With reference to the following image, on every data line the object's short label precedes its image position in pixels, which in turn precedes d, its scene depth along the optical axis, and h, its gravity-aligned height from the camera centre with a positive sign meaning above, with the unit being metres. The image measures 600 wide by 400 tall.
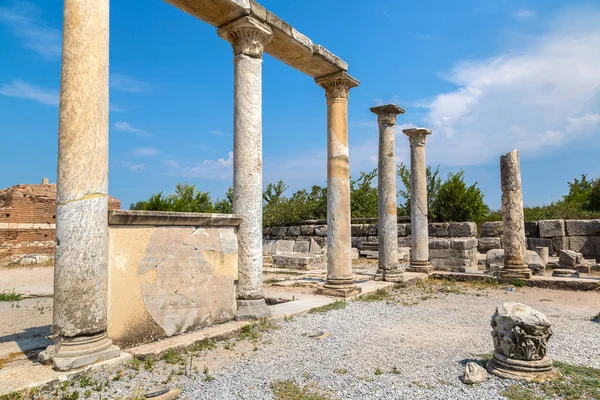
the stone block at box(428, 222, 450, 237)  16.54 -0.22
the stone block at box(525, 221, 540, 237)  16.75 -0.29
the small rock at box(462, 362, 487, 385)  3.84 -1.41
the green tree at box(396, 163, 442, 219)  23.87 +2.23
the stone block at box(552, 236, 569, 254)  15.91 -0.83
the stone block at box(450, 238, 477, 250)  13.23 -0.66
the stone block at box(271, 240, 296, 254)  18.64 -0.89
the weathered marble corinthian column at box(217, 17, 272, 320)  6.23 +1.15
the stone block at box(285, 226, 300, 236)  21.25 -0.25
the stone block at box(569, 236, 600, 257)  15.21 -0.88
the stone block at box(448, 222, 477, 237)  15.65 -0.22
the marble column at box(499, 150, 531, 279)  11.09 +0.20
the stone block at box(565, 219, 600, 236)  15.29 -0.22
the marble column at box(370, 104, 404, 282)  10.82 +0.95
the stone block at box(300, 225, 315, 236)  20.69 -0.21
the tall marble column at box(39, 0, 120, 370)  4.03 +0.30
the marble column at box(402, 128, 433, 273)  12.58 +0.67
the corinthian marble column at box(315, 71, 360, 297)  8.56 +0.58
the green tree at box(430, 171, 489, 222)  22.41 +1.08
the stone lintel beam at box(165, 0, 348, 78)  6.18 +3.25
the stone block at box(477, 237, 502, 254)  17.17 -0.85
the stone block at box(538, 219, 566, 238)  16.02 -0.25
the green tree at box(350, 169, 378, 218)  26.19 +1.65
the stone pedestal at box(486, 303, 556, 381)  3.94 -1.22
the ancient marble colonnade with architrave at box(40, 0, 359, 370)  4.06 +0.33
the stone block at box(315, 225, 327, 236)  20.02 -0.22
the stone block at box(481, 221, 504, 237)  17.19 -0.27
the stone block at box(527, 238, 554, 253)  16.22 -0.83
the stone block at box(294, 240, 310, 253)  18.28 -0.90
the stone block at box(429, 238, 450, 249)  13.68 -0.67
